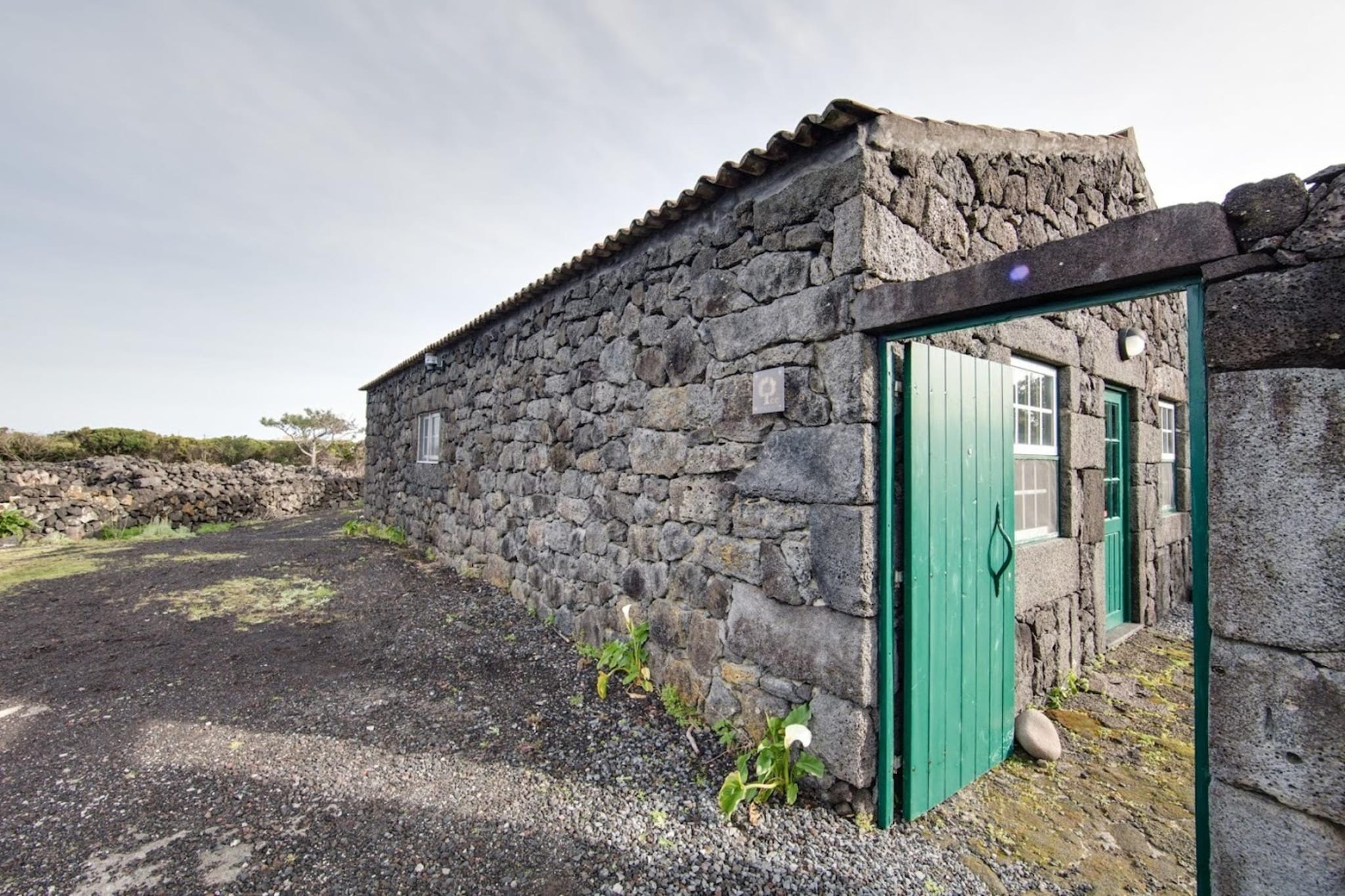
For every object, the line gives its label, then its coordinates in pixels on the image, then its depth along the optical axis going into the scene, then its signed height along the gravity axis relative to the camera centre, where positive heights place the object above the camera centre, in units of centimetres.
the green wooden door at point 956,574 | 279 -54
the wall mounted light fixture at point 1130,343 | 512 +120
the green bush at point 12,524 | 958 -110
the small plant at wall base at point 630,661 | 402 -141
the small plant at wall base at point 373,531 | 966 -121
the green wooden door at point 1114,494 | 552 -18
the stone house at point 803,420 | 276 +36
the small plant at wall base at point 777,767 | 274 -148
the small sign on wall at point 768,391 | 301 +43
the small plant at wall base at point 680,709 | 352 -153
